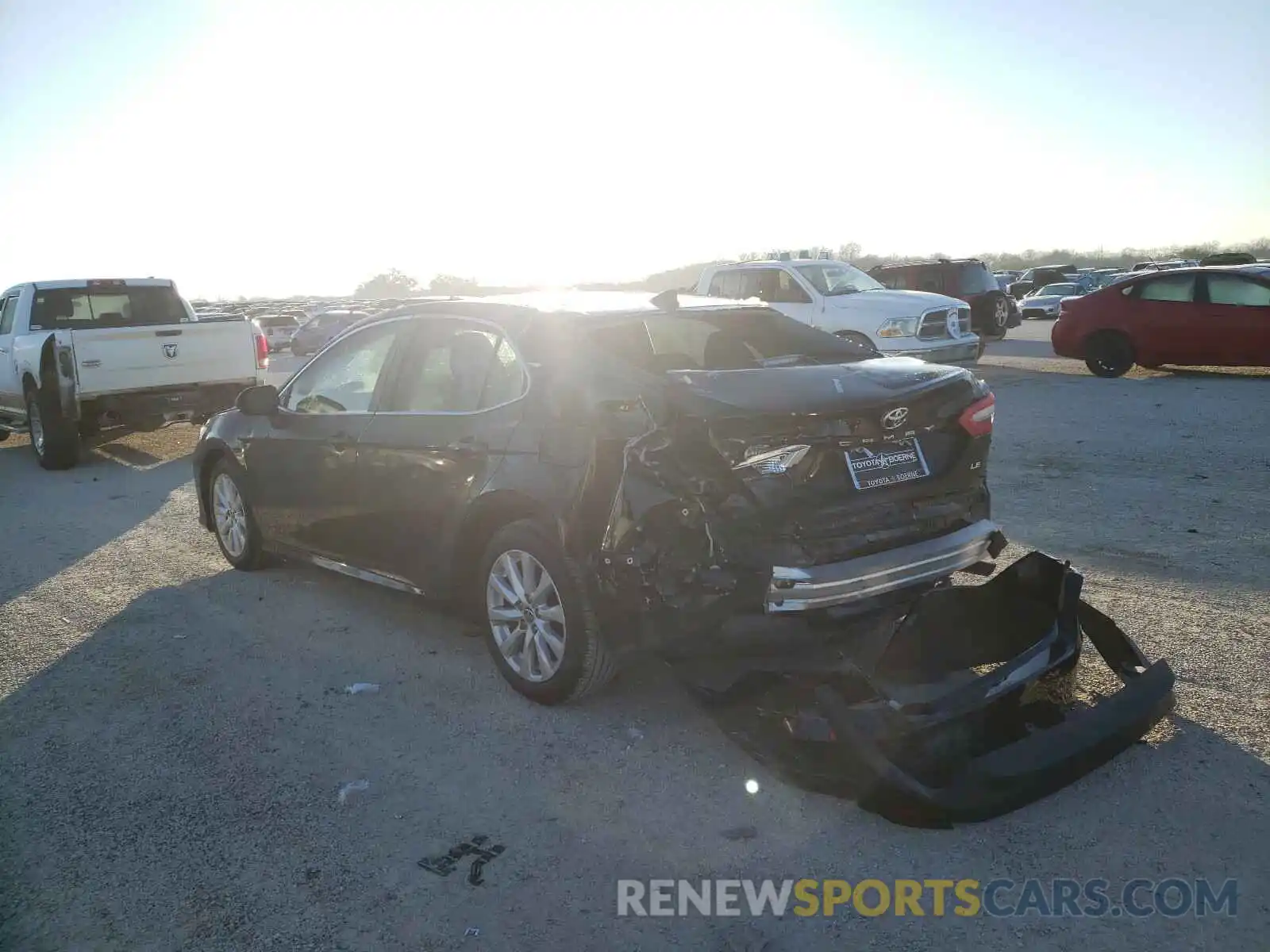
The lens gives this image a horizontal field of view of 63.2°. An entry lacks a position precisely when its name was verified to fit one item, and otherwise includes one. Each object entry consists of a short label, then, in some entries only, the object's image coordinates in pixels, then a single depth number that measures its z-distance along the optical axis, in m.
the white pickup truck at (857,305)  14.97
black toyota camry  3.73
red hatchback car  14.98
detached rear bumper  3.28
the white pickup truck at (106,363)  11.05
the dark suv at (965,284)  20.59
